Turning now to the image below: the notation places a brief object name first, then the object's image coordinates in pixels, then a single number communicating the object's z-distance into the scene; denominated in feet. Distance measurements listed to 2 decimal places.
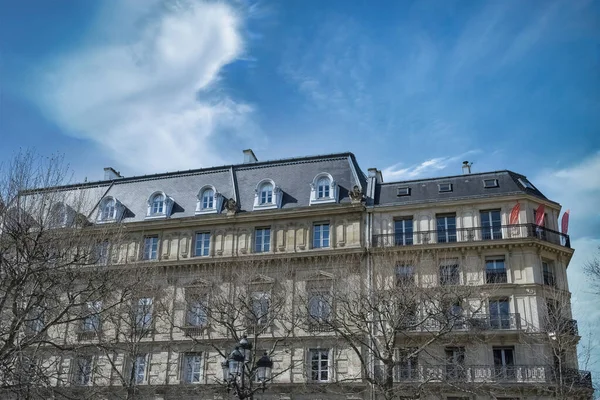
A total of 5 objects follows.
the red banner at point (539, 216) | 101.96
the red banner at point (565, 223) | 104.94
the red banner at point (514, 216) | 101.27
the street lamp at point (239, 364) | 53.31
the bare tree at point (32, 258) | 58.08
